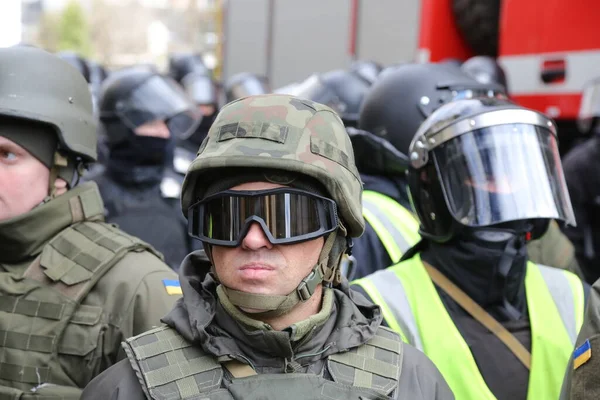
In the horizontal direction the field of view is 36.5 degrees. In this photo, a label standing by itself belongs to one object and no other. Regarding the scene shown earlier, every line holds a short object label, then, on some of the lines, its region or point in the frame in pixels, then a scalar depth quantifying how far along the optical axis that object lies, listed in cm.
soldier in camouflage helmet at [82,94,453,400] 227
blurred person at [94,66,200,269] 542
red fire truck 728
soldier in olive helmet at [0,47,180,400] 295
